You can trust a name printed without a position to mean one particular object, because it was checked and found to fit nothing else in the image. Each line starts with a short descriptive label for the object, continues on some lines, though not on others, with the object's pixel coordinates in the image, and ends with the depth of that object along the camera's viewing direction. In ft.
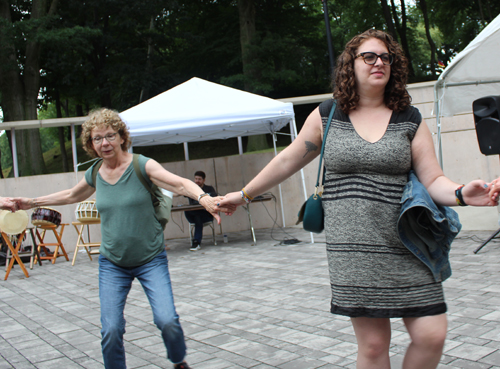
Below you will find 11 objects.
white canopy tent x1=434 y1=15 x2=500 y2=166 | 22.06
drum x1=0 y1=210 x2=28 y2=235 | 26.05
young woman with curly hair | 6.78
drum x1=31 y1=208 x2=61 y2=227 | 29.94
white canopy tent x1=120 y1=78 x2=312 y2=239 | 30.09
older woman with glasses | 9.43
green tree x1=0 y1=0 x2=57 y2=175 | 56.54
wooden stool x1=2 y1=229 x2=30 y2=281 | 27.78
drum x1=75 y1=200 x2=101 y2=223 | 31.09
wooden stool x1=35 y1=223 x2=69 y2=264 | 31.04
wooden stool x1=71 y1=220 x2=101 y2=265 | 31.64
